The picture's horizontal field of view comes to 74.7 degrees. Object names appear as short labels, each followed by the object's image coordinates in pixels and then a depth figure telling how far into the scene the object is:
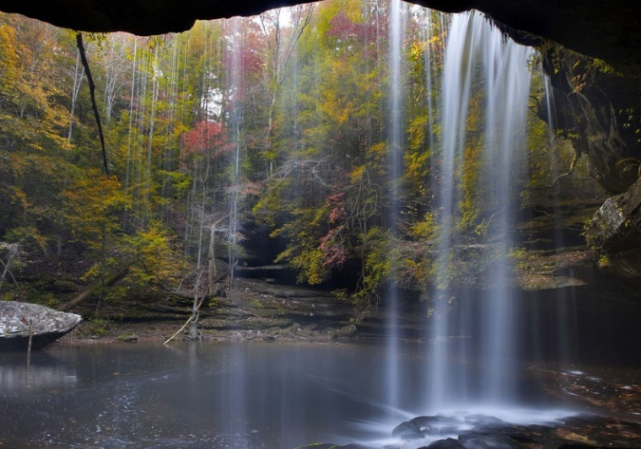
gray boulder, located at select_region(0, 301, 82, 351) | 11.85
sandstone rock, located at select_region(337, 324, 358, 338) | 17.73
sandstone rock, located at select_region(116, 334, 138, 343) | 15.28
